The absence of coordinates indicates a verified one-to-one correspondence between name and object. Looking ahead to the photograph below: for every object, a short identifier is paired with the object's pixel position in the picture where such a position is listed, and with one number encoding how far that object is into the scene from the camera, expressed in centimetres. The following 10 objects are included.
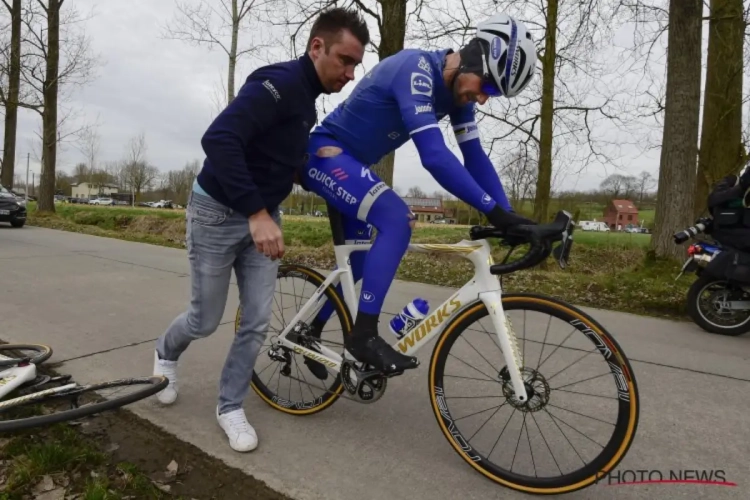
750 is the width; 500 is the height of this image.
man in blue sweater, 214
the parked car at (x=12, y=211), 1327
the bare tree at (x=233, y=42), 1373
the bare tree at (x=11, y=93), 1709
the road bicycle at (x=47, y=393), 229
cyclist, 216
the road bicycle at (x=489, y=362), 202
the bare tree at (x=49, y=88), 1686
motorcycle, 470
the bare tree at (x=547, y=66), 850
